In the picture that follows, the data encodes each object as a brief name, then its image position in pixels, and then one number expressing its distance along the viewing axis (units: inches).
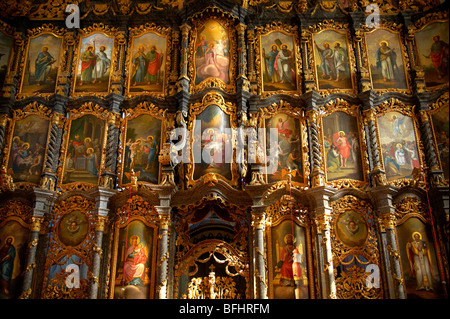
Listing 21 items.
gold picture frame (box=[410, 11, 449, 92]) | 506.3
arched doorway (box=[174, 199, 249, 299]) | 447.2
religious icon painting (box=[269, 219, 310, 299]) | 433.7
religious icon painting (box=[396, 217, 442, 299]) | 424.2
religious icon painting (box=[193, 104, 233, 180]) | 476.7
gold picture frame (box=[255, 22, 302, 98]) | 529.0
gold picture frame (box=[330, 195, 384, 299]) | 432.1
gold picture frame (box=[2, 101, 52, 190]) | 500.7
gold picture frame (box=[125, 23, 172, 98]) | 534.9
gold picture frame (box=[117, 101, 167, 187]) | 507.2
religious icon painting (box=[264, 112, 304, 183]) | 485.1
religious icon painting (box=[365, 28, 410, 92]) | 523.5
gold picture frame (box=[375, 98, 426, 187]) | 481.1
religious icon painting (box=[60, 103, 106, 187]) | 490.3
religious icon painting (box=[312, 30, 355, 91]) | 529.3
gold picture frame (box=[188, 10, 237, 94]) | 523.8
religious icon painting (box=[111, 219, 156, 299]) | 438.9
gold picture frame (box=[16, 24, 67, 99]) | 530.0
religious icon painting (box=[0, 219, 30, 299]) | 436.5
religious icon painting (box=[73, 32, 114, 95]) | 537.0
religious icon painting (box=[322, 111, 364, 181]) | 483.4
